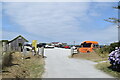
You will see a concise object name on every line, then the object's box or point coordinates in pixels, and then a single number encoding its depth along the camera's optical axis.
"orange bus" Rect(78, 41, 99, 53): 29.48
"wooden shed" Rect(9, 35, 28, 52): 29.73
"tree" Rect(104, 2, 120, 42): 10.19
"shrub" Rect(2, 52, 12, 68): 11.42
